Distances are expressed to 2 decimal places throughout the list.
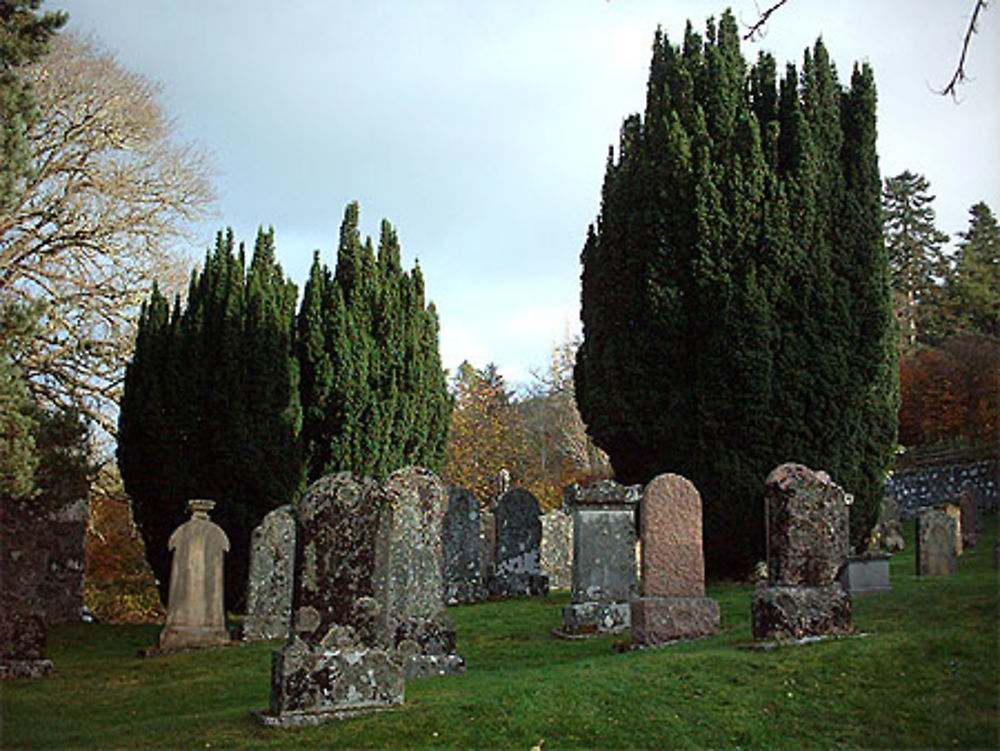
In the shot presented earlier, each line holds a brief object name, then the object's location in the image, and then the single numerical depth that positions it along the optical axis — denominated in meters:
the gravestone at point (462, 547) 16.44
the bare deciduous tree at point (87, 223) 18.38
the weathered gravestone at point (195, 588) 12.58
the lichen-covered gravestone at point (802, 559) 7.97
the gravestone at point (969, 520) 19.12
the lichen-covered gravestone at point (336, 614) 6.27
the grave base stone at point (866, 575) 11.95
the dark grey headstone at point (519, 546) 16.70
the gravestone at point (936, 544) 13.61
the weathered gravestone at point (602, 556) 11.20
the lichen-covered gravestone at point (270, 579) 12.75
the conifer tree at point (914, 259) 41.38
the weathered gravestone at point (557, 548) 19.91
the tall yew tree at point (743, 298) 14.03
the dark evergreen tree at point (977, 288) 37.12
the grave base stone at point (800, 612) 7.93
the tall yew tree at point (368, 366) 16.72
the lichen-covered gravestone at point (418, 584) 8.72
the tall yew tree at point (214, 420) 15.32
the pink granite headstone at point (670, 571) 9.40
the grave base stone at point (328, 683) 6.20
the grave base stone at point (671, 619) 9.35
